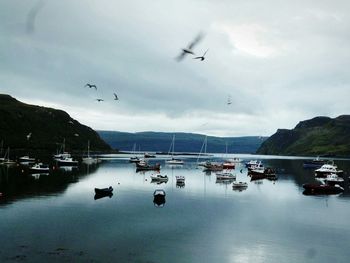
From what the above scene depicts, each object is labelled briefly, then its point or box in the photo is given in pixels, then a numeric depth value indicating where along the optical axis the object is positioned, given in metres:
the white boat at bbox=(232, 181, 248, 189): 130.64
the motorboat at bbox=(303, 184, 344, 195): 121.00
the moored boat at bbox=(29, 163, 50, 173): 157.75
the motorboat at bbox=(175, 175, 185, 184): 136.93
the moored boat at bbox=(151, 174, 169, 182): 146.00
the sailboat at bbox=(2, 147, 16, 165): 190.60
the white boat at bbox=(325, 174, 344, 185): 146.50
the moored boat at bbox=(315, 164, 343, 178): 188.25
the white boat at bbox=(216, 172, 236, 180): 157.30
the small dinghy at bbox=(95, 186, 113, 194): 100.18
